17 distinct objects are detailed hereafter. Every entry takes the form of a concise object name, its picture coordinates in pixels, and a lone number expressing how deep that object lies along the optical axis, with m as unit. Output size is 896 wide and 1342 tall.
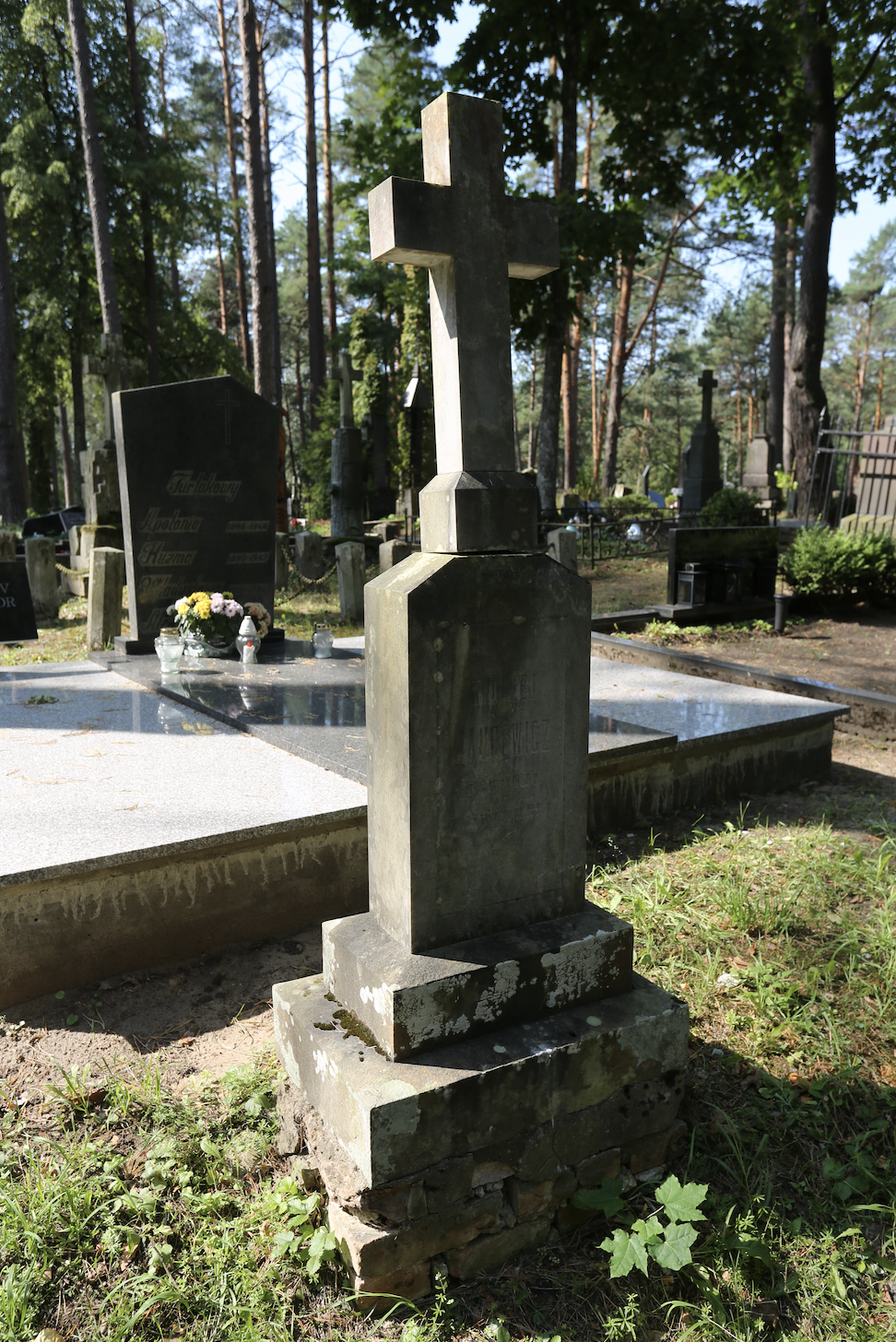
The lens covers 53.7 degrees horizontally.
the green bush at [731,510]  14.29
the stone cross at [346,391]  17.23
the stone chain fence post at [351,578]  10.34
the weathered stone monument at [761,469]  17.41
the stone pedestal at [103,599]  8.61
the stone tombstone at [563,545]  9.67
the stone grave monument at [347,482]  16.80
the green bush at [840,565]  10.49
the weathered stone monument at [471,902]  2.12
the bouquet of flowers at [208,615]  6.76
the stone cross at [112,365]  12.85
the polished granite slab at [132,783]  3.36
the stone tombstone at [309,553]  12.73
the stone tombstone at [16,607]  7.25
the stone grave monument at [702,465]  18.12
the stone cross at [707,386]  17.72
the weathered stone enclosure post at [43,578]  10.88
